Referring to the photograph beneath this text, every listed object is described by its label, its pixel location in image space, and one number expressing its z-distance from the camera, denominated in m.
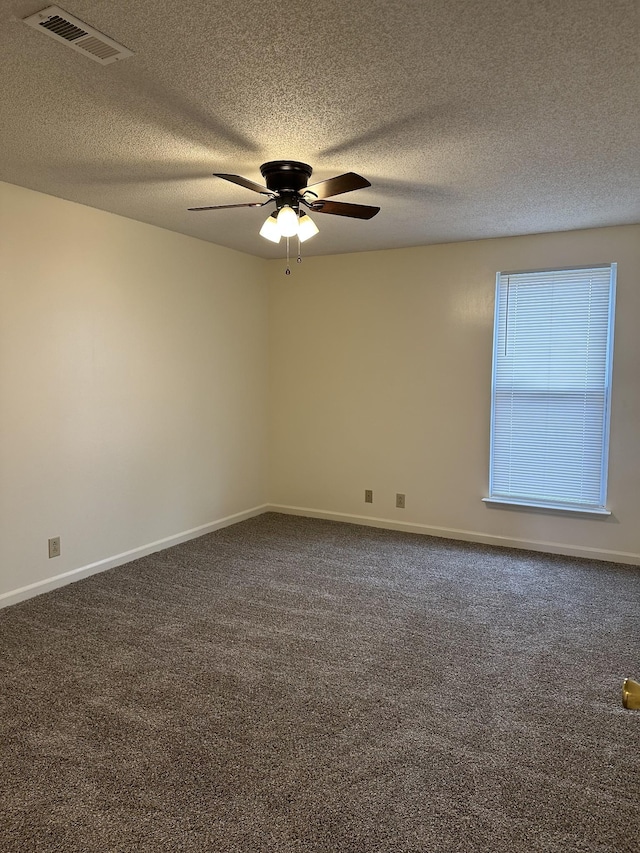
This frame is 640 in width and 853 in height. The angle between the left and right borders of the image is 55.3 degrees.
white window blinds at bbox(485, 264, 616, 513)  4.39
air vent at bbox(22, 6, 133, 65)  1.74
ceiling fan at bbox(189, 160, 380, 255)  2.87
